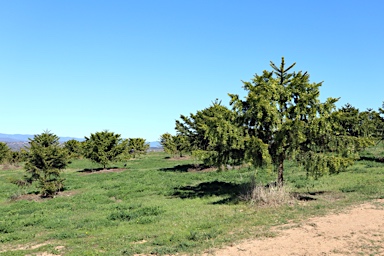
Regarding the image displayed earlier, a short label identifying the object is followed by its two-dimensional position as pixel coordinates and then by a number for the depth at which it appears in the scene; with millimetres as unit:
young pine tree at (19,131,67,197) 21031
